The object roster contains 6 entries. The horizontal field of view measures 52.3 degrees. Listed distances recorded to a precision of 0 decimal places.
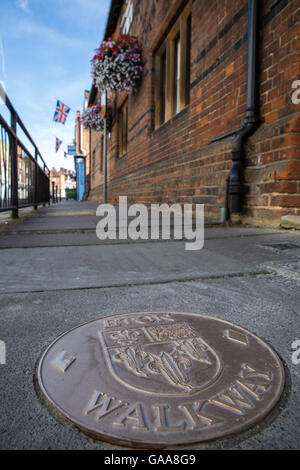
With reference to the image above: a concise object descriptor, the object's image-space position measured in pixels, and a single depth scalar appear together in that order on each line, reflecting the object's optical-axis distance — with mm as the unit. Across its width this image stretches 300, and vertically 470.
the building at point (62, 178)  63906
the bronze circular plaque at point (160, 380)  572
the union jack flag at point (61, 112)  17438
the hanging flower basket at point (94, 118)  12156
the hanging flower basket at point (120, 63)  7078
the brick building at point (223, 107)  2744
